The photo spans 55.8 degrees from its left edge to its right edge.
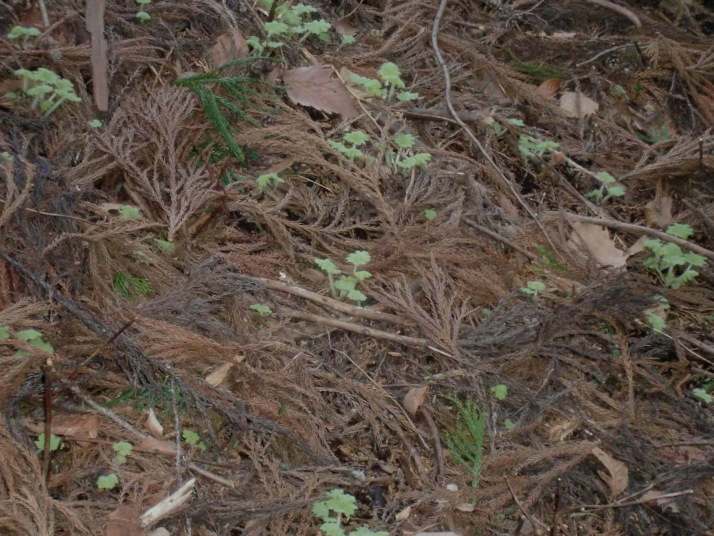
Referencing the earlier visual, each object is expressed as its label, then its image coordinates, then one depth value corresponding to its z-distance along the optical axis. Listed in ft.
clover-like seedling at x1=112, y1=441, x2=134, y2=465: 6.50
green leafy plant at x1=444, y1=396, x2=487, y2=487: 7.20
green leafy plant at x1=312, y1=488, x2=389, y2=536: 6.39
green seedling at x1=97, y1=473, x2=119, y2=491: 6.23
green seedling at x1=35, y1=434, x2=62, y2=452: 6.37
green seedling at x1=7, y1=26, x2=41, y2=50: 9.14
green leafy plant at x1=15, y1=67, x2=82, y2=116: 8.71
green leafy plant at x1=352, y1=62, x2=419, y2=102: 10.59
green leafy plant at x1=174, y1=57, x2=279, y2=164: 9.02
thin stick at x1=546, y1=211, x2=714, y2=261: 10.44
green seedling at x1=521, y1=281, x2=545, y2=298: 8.98
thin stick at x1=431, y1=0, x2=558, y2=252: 10.18
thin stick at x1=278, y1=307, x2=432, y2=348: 8.36
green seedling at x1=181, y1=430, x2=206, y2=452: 6.83
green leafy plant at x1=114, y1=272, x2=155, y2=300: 7.75
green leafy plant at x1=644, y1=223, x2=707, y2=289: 9.86
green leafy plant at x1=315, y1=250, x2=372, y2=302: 8.41
